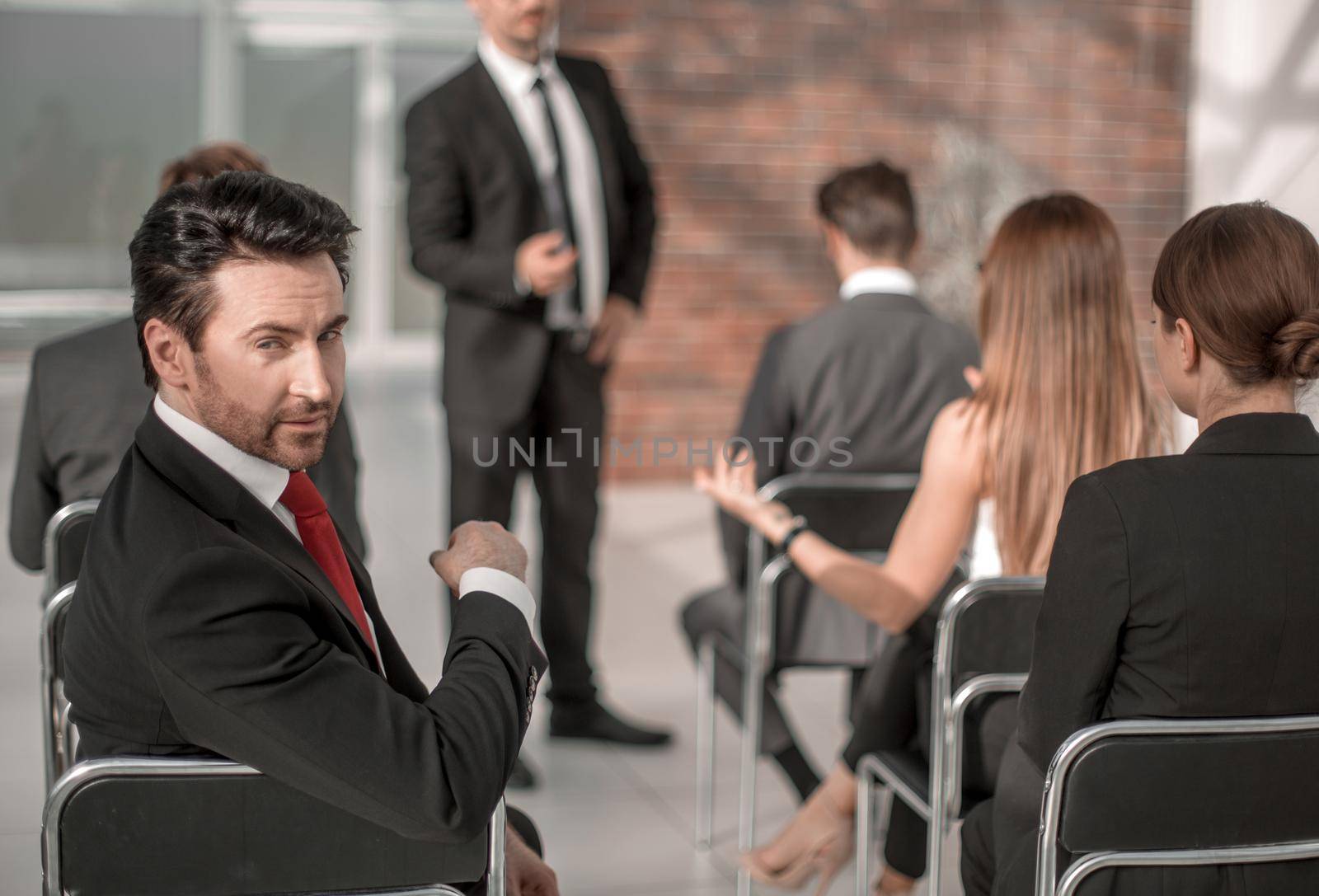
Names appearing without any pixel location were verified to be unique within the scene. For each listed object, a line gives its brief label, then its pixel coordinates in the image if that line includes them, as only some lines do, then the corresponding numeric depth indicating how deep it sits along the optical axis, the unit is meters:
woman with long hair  2.05
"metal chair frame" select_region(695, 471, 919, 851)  2.60
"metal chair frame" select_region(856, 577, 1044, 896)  1.93
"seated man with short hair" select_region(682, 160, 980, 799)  2.72
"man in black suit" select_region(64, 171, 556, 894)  1.14
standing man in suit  3.21
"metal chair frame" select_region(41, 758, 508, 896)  1.20
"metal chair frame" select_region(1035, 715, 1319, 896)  1.38
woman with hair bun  1.38
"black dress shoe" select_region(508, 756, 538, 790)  3.05
